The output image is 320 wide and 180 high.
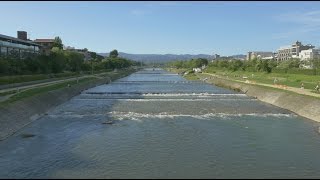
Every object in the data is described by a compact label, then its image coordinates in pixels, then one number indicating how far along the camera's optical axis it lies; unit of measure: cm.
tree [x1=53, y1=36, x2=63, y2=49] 7097
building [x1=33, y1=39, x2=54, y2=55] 7064
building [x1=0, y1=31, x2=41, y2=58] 4305
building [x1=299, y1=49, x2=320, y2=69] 9574
